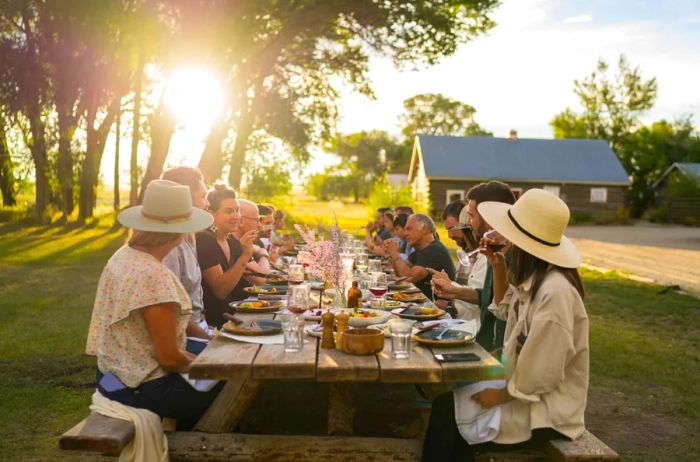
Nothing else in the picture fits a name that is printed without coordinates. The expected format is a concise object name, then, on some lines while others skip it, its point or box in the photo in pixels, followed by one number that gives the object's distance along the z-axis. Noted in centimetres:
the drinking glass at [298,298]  442
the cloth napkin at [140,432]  324
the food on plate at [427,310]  457
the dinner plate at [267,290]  564
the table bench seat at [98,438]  304
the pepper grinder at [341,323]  358
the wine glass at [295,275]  530
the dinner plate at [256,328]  380
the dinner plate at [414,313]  443
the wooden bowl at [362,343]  343
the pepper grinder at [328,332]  356
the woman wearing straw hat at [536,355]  304
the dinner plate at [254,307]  468
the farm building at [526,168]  4106
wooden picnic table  320
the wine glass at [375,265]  667
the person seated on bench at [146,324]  331
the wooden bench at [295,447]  322
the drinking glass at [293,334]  344
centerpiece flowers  457
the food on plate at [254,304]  476
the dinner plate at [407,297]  526
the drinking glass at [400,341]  341
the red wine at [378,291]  482
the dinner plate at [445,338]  363
